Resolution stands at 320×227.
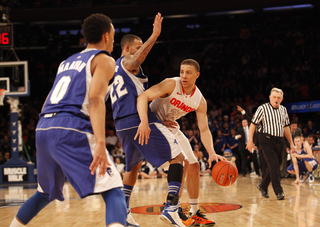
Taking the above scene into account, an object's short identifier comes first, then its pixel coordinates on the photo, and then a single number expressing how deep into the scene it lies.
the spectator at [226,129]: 14.42
